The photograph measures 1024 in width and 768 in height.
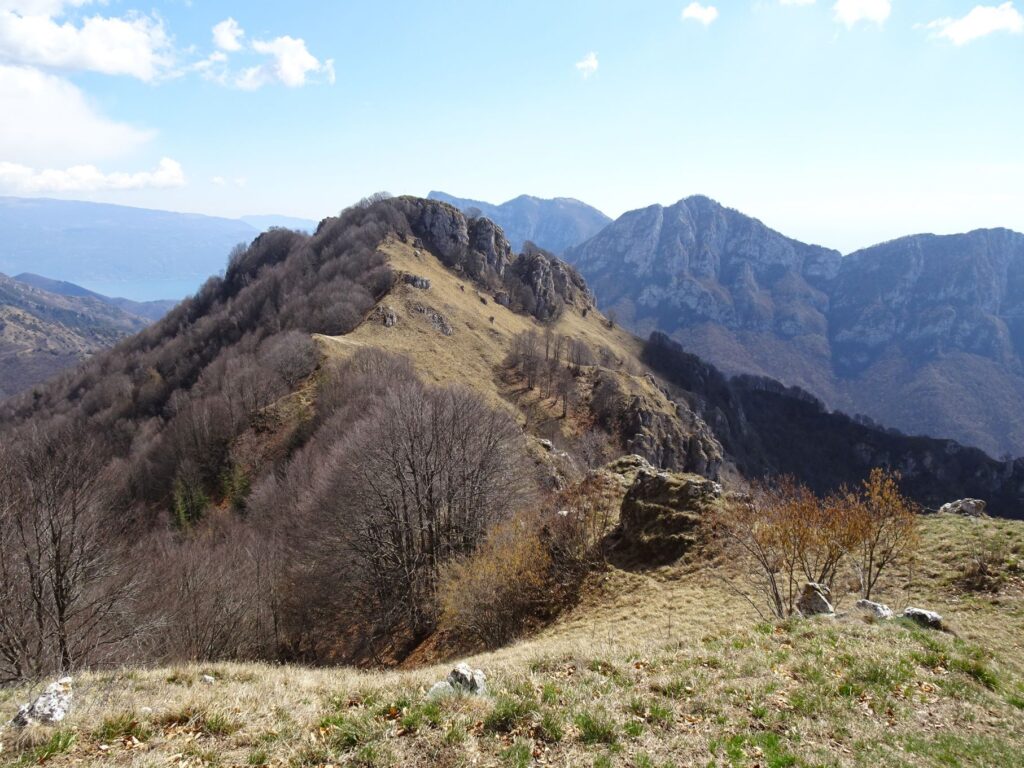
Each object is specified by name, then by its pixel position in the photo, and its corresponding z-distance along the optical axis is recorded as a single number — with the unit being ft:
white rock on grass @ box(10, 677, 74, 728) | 25.98
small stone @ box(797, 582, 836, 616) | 52.06
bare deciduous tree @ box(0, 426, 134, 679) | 62.08
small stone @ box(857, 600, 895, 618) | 47.52
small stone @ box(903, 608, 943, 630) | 46.03
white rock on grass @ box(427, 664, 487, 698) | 32.48
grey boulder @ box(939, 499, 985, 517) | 78.12
